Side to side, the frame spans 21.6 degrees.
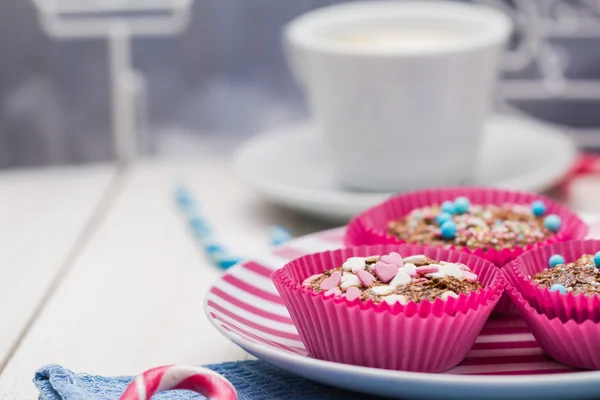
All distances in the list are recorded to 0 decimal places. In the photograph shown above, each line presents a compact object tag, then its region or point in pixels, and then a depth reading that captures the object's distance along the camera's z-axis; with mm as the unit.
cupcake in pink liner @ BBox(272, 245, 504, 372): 435
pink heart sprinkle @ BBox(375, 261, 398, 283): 455
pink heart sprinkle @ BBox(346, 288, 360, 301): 442
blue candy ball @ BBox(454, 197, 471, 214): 536
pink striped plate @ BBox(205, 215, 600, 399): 413
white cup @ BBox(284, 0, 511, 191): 604
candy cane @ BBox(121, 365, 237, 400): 401
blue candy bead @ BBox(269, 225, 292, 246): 593
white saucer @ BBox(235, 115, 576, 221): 612
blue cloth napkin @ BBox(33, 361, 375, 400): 432
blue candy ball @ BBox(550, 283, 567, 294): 450
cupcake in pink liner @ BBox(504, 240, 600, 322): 444
